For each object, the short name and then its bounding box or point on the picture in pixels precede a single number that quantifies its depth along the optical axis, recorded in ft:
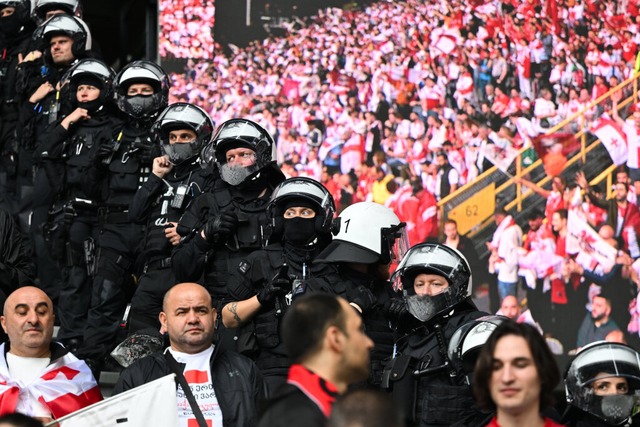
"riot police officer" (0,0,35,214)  68.56
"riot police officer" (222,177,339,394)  45.62
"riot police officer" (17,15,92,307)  63.29
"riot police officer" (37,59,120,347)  58.10
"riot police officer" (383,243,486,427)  42.48
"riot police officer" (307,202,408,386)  45.62
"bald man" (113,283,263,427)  41.21
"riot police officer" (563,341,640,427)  41.04
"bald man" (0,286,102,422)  42.90
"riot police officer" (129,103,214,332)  53.41
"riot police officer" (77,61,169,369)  56.26
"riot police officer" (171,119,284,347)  49.47
